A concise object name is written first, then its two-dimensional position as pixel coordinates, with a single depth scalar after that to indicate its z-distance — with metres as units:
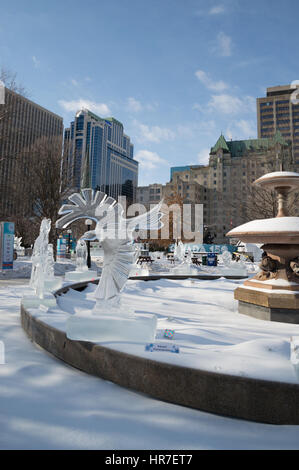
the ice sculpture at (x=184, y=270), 15.63
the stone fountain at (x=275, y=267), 5.75
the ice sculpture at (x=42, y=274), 5.80
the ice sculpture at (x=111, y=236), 3.77
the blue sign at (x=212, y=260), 23.45
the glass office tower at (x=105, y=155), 127.94
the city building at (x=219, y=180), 83.94
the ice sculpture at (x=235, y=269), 15.00
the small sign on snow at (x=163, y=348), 3.00
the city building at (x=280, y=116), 100.25
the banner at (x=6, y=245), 15.28
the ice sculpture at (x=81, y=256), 12.98
